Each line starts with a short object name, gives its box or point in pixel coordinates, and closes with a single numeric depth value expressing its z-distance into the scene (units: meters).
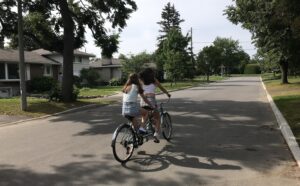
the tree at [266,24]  9.71
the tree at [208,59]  47.34
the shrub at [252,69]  71.14
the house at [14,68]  21.03
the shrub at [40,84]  22.43
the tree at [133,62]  33.11
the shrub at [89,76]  30.67
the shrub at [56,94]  13.14
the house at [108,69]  40.00
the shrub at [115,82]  32.87
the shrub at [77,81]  28.99
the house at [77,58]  30.82
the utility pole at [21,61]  10.94
